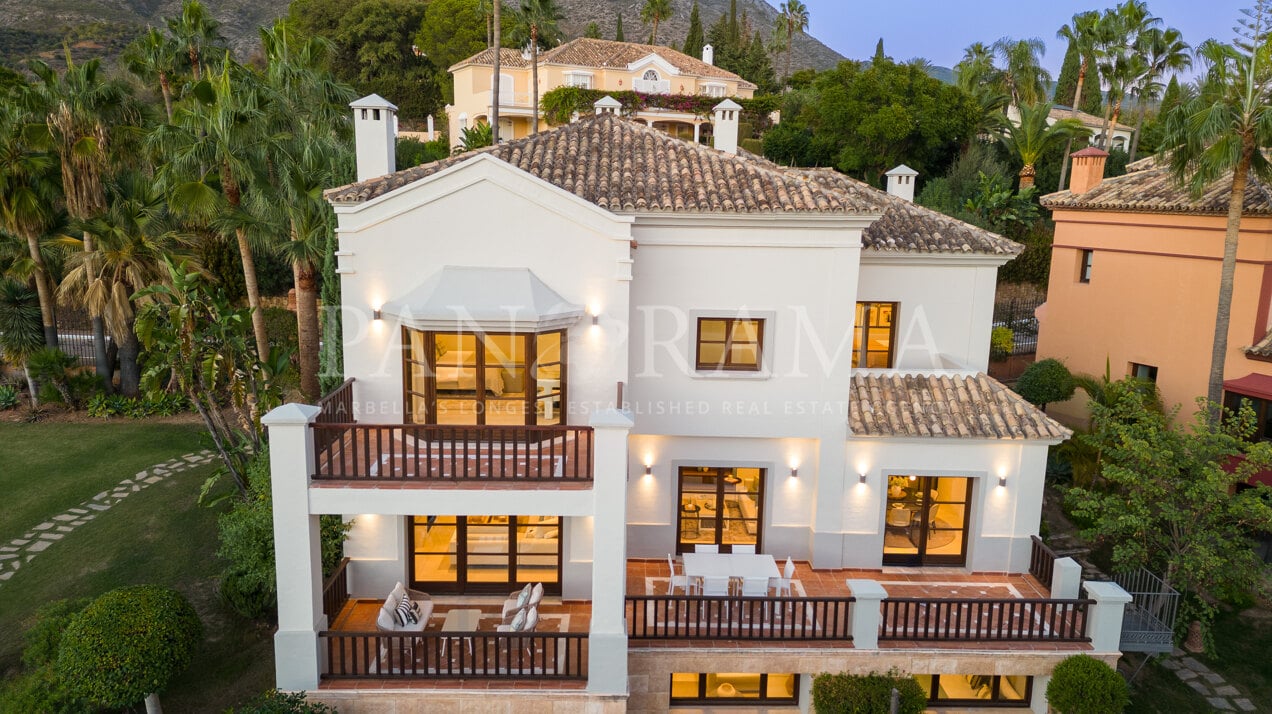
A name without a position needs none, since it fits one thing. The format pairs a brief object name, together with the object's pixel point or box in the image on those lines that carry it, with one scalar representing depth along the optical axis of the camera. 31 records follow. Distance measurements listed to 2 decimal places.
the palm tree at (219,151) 17.08
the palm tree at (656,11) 69.00
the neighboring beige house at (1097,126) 50.50
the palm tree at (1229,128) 15.00
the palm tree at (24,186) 21.50
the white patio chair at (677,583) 13.28
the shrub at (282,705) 10.41
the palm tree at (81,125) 21.83
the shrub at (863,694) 11.62
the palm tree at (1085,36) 42.84
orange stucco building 18.53
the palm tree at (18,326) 24.59
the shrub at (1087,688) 11.55
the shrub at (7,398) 25.09
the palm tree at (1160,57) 41.91
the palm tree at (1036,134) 38.41
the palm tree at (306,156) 18.23
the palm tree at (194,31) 22.02
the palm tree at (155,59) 23.02
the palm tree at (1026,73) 47.56
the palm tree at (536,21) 33.69
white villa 11.25
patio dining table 12.95
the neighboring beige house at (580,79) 46.72
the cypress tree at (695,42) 69.92
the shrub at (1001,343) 28.47
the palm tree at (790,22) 75.94
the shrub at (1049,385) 22.17
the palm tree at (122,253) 22.81
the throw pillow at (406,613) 12.11
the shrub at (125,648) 10.91
